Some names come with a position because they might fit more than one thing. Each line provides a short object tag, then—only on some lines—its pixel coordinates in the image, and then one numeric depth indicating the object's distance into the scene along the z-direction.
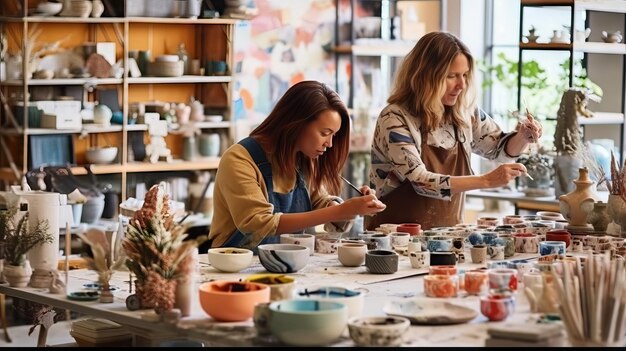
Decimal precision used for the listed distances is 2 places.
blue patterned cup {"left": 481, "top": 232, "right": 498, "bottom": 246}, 4.22
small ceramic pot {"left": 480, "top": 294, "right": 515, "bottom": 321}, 3.13
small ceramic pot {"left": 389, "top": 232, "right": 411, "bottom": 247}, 4.31
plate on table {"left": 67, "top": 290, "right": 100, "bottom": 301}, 3.49
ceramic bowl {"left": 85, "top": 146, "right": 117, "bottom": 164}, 7.94
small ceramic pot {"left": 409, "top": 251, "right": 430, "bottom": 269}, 3.94
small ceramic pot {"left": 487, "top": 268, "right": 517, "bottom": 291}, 3.47
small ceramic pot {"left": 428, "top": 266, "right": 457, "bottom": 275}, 3.59
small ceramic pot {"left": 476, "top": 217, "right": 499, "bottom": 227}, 4.76
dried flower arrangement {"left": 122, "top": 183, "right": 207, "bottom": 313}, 3.24
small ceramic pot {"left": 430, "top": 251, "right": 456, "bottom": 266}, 3.90
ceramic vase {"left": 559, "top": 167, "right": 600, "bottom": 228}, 4.71
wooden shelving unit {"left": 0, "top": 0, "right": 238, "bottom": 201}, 7.61
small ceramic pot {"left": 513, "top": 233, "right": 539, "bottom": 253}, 4.28
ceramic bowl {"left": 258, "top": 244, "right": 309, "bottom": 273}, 3.78
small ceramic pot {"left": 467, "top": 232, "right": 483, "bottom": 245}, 4.23
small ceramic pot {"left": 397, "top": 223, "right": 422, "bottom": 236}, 4.58
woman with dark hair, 4.20
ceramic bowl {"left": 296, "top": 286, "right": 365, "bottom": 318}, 3.14
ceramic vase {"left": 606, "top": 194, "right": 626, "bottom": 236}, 4.57
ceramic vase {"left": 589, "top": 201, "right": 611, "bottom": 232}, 4.65
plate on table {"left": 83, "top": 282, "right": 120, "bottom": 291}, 3.58
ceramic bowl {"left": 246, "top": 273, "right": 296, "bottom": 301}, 3.24
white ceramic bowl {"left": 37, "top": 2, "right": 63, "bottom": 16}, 7.55
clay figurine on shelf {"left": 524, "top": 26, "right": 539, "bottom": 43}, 7.18
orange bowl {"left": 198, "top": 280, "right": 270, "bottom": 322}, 3.11
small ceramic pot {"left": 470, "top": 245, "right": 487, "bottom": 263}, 4.04
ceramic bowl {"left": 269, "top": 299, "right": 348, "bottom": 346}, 2.88
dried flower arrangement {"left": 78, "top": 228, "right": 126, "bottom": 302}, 3.48
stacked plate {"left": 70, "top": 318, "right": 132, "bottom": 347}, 3.72
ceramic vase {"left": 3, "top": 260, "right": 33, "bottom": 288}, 3.78
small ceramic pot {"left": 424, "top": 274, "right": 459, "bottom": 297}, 3.43
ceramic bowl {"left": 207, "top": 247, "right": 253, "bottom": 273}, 3.81
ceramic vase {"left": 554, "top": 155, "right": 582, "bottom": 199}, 6.75
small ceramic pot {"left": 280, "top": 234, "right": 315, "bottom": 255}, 4.14
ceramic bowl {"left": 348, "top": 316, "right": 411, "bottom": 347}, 2.86
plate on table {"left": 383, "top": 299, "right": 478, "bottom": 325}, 3.11
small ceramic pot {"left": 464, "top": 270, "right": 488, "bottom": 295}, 3.47
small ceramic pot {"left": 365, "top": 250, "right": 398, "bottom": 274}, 3.83
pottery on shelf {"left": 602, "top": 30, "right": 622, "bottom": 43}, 7.47
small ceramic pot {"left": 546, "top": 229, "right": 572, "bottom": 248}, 4.39
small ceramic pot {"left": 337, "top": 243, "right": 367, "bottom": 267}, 3.94
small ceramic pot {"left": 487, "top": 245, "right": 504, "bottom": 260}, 4.12
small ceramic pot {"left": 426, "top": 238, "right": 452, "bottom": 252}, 4.13
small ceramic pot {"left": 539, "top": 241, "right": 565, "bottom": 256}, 4.11
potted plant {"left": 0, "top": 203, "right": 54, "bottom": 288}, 3.78
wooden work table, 3.00
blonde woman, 4.94
